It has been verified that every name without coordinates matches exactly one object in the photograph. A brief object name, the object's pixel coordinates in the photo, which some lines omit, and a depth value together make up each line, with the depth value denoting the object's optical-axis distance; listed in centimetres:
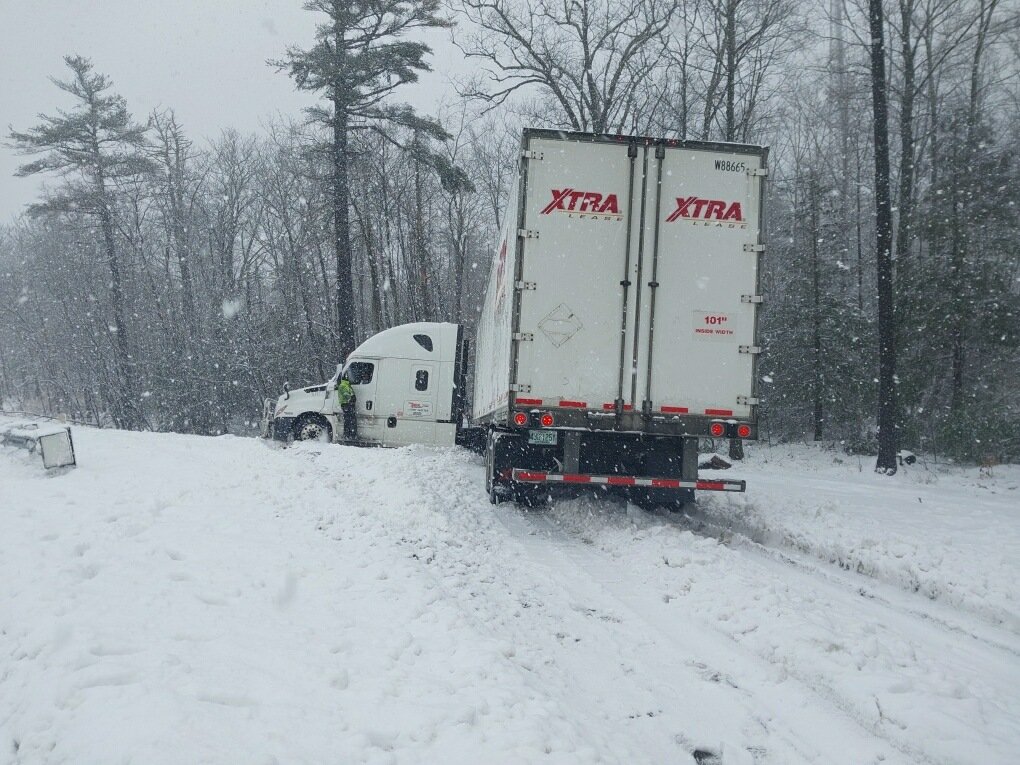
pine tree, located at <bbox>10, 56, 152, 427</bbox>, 2848
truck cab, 1669
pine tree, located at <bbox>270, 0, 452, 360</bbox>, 2147
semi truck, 784
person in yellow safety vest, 1652
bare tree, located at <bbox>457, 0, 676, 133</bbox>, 1983
